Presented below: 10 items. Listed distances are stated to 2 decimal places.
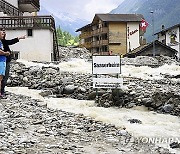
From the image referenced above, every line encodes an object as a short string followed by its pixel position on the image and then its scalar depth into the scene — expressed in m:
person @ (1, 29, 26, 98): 11.59
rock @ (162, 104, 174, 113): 13.87
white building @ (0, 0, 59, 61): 30.86
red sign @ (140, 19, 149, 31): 66.94
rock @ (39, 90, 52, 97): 16.50
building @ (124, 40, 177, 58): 54.23
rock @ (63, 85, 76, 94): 16.96
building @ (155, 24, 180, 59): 63.31
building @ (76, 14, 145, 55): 70.06
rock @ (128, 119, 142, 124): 11.81
